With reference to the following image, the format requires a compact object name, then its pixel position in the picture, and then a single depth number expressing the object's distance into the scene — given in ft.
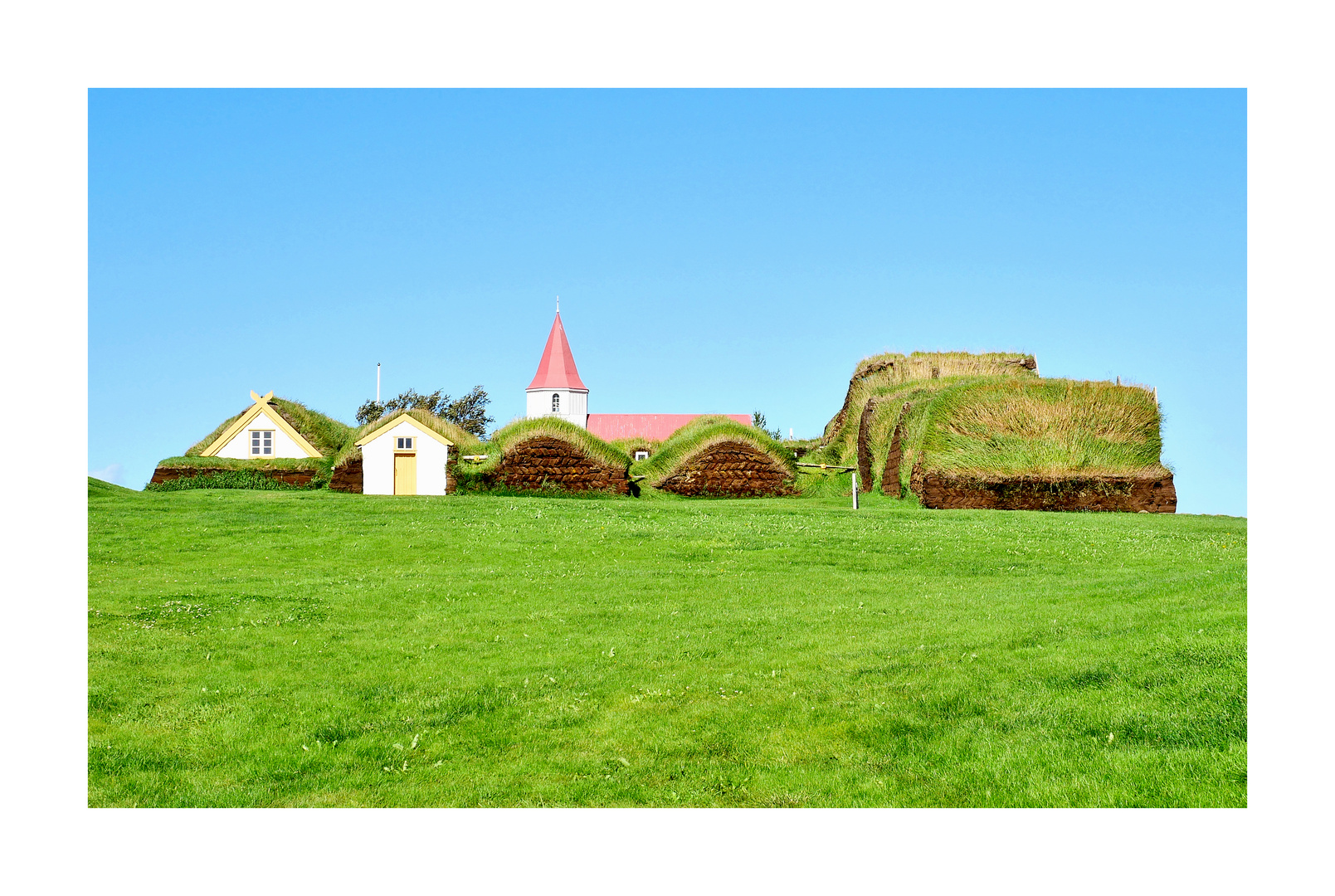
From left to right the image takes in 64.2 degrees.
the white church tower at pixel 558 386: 305.53
